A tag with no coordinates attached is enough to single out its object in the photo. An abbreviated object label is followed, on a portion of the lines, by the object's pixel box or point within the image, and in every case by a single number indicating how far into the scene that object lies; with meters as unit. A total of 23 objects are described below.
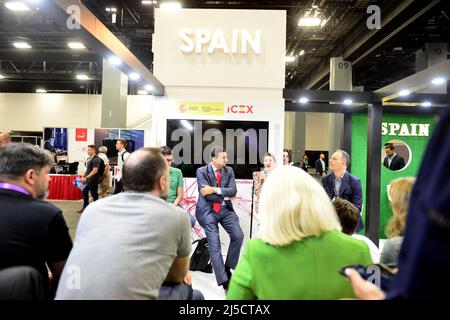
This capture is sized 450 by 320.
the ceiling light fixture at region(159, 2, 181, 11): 8.52
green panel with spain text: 6.23
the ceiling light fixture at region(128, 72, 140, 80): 3.78
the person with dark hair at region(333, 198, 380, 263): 2.24
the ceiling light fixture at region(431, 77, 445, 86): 3.75
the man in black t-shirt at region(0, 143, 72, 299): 1.48
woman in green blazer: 1.24
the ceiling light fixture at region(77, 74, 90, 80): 15.91
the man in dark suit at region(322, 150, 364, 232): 4.03
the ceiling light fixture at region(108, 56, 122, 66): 3.26
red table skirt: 10.72
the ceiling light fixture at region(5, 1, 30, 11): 9.08
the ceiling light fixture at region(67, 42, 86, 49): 11.75
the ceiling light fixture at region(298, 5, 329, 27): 9.05
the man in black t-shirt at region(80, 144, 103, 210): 8.26
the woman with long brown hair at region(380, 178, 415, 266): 1.88
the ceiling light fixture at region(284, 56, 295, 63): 12.86
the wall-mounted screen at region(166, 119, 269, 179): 5.22
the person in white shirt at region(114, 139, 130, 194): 7.39
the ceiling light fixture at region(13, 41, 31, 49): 12.04
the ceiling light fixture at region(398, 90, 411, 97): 4.54
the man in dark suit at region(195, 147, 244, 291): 4.16
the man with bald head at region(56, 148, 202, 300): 1.40
